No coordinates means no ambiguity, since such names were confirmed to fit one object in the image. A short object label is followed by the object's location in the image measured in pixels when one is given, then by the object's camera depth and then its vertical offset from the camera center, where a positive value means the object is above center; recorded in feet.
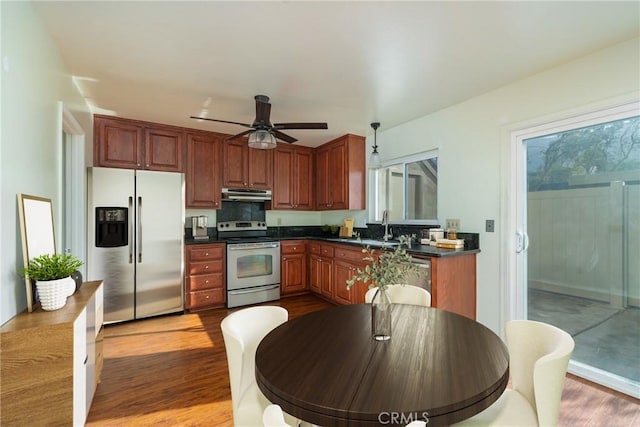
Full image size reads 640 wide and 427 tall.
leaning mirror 4.66 -0.27
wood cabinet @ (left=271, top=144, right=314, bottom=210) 15.46 +1.92
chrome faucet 12.57 -0.62
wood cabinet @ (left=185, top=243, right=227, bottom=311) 12.19 -2.73
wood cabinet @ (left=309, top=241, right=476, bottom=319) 8.47 -2.33
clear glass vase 4.20 -1.52
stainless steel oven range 12.95 -2.54
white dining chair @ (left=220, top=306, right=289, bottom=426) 3.97 -2.11
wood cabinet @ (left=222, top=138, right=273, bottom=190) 14.05 +2.36
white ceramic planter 4.55 -1.28
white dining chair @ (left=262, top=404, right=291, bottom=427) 2.24 -1.62
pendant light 11.37 +2.11
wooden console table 3.83 -2.16
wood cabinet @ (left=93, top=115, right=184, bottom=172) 11.43 +2.85
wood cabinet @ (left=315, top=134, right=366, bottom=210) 14.03 +1.99
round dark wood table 2.68 -1.79
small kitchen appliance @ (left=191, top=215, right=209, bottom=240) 13.39 -0.64
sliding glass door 6.80 -0.63
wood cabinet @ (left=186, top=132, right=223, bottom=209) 13.14 +1.99
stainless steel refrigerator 10.36 -1.01
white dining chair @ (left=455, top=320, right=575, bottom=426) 3.38 -2.15
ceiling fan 9.05 +2.79
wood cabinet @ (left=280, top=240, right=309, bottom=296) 14.40 -2.78
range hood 14.05 +0.93
